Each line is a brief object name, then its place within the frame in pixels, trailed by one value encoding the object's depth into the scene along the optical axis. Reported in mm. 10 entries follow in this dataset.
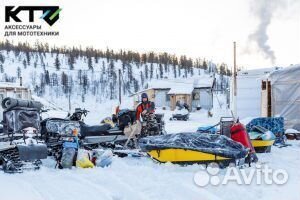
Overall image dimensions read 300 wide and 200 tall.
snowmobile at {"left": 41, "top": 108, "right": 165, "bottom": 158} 8211
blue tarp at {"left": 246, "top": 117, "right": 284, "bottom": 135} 10422
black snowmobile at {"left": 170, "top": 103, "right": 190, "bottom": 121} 27762
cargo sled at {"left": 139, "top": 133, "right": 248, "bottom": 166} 6633
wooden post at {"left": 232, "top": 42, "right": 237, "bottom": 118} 19678
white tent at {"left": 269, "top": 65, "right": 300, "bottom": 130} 13797
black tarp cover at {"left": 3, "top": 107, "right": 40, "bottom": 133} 8109
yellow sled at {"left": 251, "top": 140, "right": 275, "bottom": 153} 8562
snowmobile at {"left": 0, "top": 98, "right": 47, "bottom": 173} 7570
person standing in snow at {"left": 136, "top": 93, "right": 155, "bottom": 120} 9023
